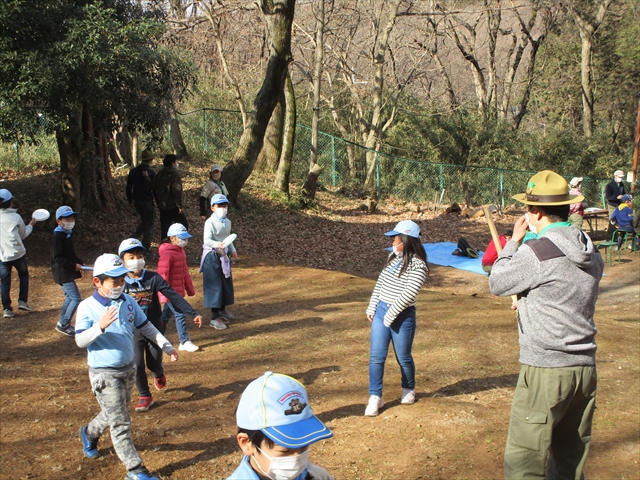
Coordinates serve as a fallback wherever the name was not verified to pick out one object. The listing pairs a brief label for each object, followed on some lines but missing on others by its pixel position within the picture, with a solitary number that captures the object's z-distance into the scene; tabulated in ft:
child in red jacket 23.93
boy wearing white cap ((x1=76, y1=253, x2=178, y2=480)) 15.29
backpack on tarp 54.19
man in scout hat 12.29
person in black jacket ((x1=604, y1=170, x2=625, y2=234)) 56.44
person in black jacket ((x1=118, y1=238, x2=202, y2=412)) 18.40
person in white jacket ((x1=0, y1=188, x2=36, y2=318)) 28.43
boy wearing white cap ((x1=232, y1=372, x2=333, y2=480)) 7.19
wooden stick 13.45
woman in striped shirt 18.98
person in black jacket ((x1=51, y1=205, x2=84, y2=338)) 25.88
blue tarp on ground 51.44
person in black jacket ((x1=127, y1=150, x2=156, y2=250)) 41.16
